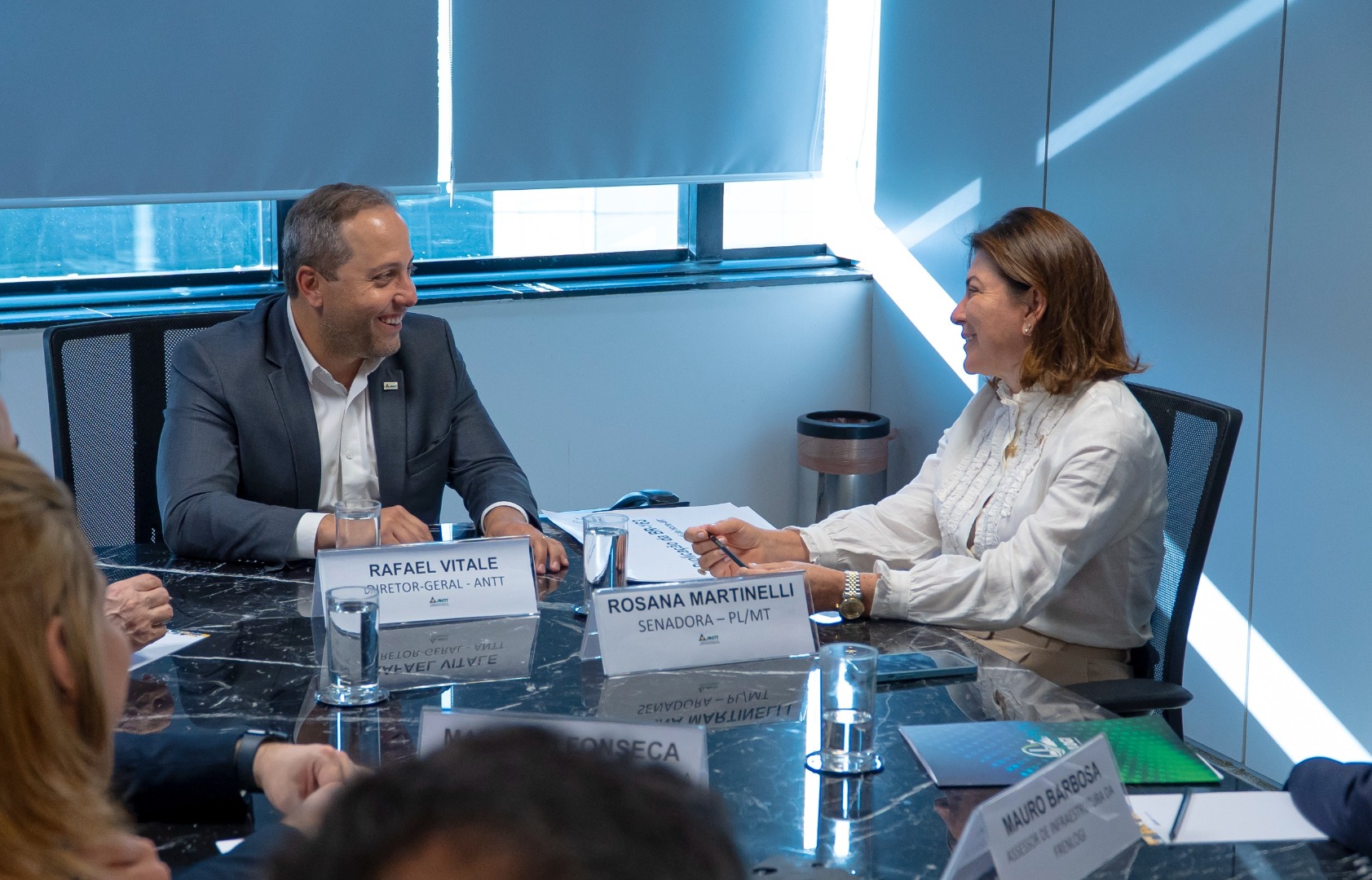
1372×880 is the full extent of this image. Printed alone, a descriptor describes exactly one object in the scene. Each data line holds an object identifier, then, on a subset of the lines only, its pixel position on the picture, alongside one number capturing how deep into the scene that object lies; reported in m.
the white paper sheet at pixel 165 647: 1.79
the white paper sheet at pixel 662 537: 2.19
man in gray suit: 2.51
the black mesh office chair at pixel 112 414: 2.55
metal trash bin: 4.50
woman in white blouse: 2.12
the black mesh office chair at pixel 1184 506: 2.15
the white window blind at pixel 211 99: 3.62
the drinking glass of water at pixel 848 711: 1.49
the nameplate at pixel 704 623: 1.79
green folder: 1.48
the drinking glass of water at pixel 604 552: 1.97
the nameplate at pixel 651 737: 1.25
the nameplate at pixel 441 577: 1.92
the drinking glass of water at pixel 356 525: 2.00
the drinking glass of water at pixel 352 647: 1.62
